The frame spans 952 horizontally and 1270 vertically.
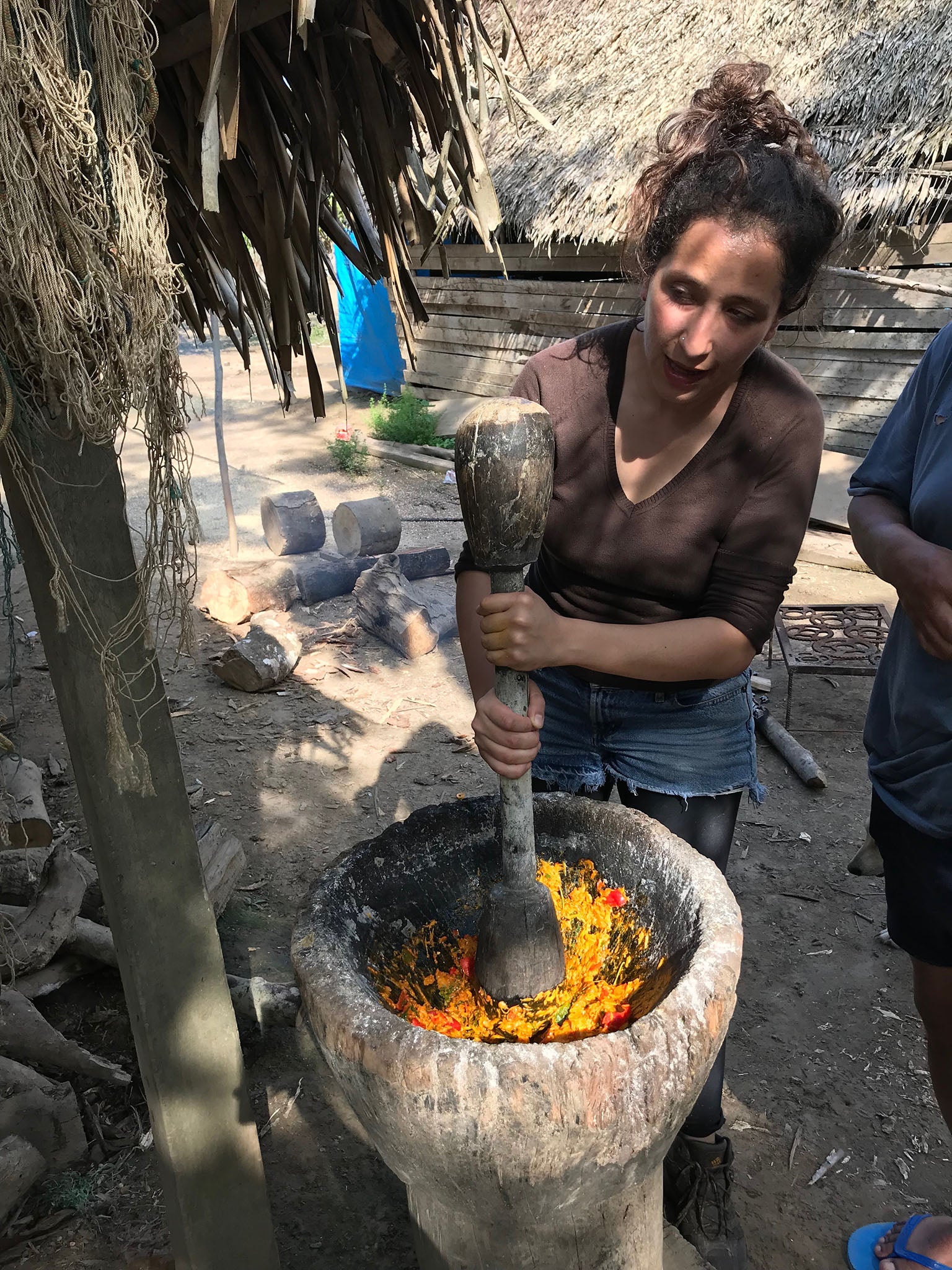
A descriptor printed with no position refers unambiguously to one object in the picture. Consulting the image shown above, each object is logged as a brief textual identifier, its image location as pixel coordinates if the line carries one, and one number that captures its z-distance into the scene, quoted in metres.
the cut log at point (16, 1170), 1.91
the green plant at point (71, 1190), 2.06
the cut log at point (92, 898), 2.73
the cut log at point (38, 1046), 2.19
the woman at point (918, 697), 1.60
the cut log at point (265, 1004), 2.44
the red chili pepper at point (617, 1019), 1.43
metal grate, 3.94
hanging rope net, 0.99
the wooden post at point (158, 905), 1.34
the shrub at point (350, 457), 8.35
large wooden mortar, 1.12
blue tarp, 10.48
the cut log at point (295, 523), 5.99
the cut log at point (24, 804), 2.53
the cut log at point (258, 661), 4.53
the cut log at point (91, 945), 2.52
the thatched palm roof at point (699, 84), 5.53
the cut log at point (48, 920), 2.35
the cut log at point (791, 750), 3.79
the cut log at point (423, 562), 5.55
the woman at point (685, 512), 1.38
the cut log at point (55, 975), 2.42
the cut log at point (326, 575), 5.56
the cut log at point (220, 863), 2.80
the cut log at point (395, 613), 4.94
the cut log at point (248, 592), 5.29
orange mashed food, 1.44
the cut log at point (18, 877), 2.67
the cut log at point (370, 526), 5.90
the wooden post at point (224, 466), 5.76
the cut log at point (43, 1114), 2.04
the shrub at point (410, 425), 9.00
